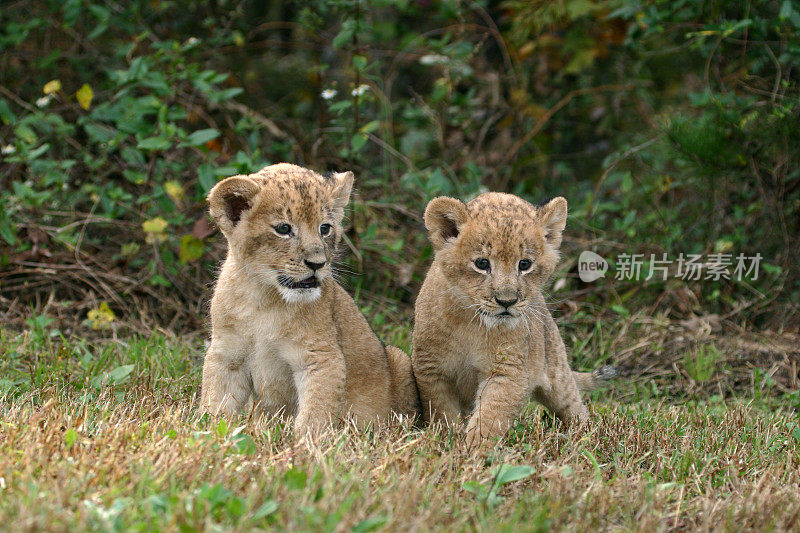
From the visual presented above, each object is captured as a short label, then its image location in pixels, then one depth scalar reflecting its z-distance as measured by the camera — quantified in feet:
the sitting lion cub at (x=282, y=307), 31.81
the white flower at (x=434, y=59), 61.82
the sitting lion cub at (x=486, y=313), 33.27
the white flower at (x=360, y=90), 50.75
